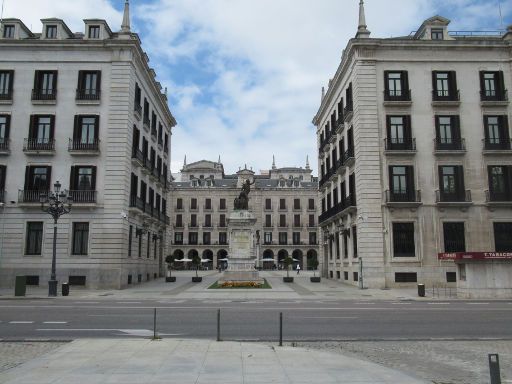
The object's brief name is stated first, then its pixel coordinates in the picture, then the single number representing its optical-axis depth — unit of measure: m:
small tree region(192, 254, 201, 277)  45.02
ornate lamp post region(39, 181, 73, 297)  28.10
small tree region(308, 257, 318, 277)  47.14
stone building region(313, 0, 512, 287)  34.97
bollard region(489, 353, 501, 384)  5.91
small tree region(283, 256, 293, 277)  45.78
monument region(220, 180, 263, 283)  38.53
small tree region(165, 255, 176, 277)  45.42
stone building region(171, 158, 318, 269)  102.38
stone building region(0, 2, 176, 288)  34.28
